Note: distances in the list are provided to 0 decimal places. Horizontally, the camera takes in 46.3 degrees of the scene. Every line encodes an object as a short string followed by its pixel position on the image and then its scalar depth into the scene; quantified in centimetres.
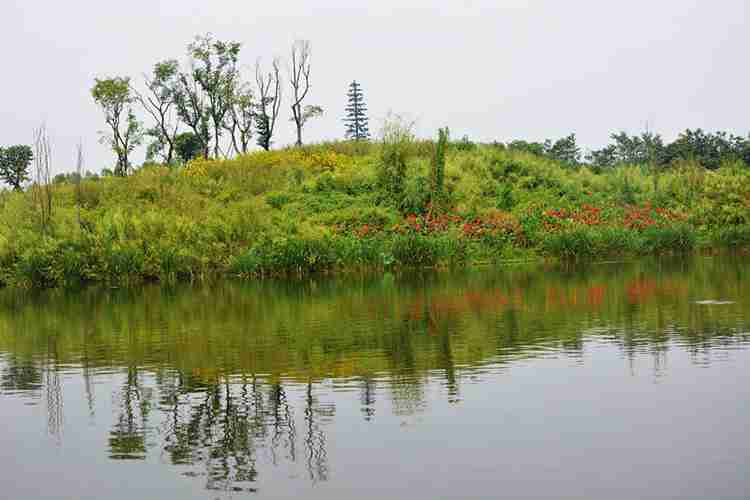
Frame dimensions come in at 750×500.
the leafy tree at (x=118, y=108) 6184
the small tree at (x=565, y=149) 7469
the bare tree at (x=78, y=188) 3897
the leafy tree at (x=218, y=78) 6316
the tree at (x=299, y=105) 6480
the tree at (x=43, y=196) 3788
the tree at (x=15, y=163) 7056
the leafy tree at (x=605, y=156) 7449
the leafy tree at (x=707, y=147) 6638
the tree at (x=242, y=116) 6325
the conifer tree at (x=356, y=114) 9069
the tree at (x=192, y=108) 6375
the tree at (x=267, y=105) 6519
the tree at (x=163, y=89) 6366
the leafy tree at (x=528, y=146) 6125
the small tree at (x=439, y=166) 3984
